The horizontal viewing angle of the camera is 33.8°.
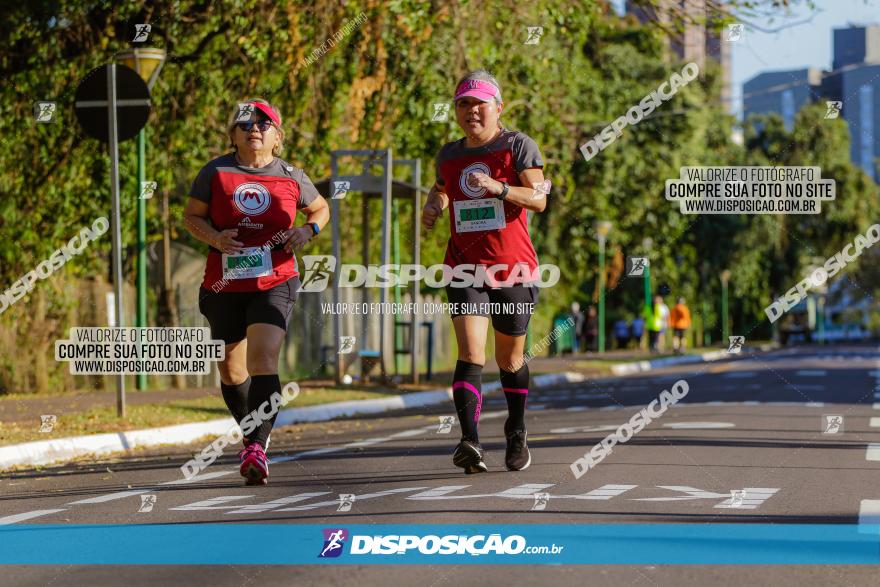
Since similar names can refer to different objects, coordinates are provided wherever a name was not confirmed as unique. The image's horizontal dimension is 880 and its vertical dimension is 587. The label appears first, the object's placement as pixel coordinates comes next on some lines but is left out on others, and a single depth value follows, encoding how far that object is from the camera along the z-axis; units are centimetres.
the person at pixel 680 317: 3847
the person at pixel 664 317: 3947
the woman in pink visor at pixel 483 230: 815
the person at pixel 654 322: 3884
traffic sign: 1374
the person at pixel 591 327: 4478
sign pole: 1349
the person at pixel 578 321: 4588
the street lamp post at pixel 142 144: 1609
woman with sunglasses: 820
